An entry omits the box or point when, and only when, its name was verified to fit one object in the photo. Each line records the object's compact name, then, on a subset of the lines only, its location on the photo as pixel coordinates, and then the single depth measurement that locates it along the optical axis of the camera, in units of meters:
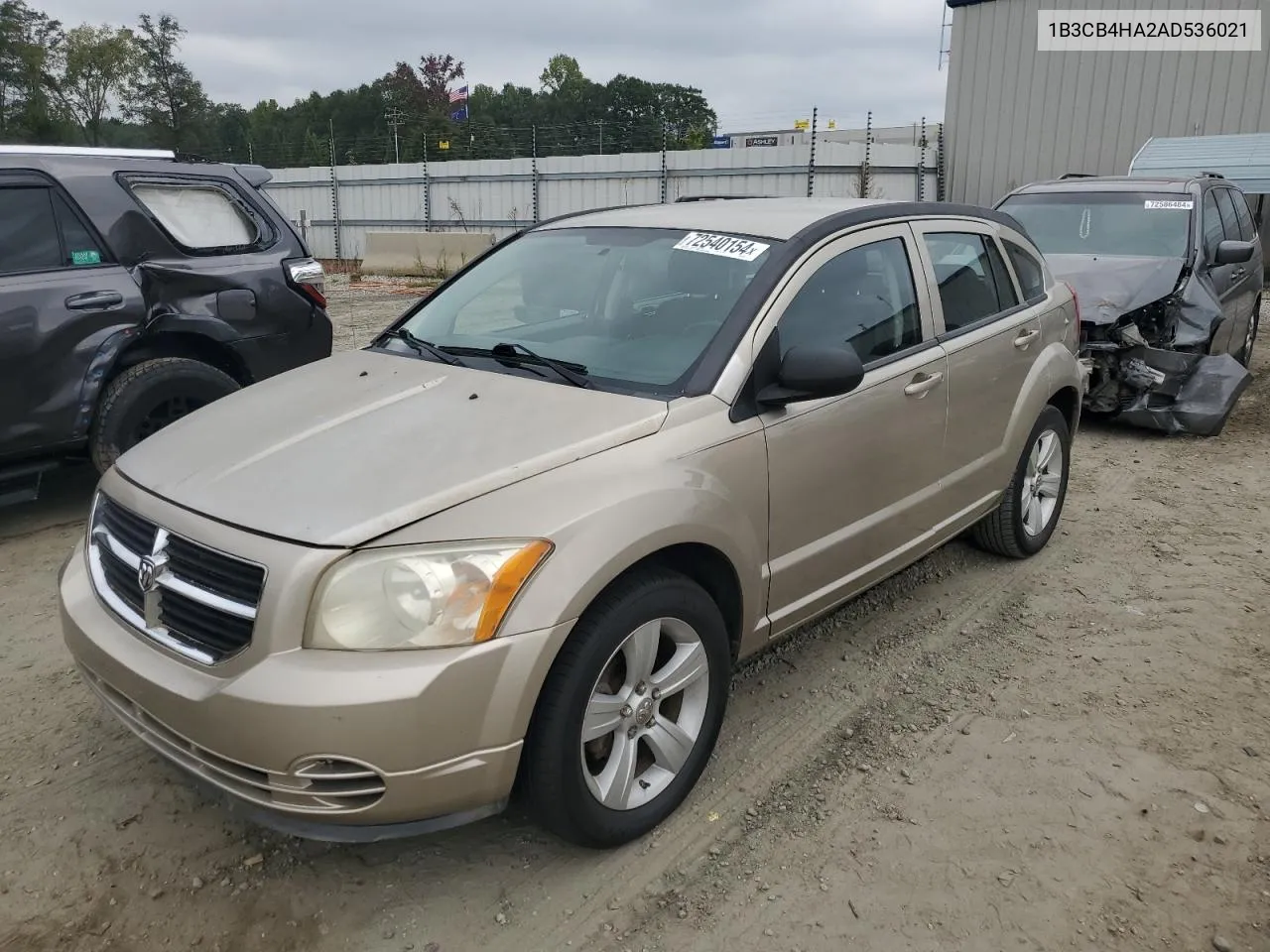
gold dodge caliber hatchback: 2.19
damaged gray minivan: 7.01
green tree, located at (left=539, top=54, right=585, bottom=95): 94.25
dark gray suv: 4.73
